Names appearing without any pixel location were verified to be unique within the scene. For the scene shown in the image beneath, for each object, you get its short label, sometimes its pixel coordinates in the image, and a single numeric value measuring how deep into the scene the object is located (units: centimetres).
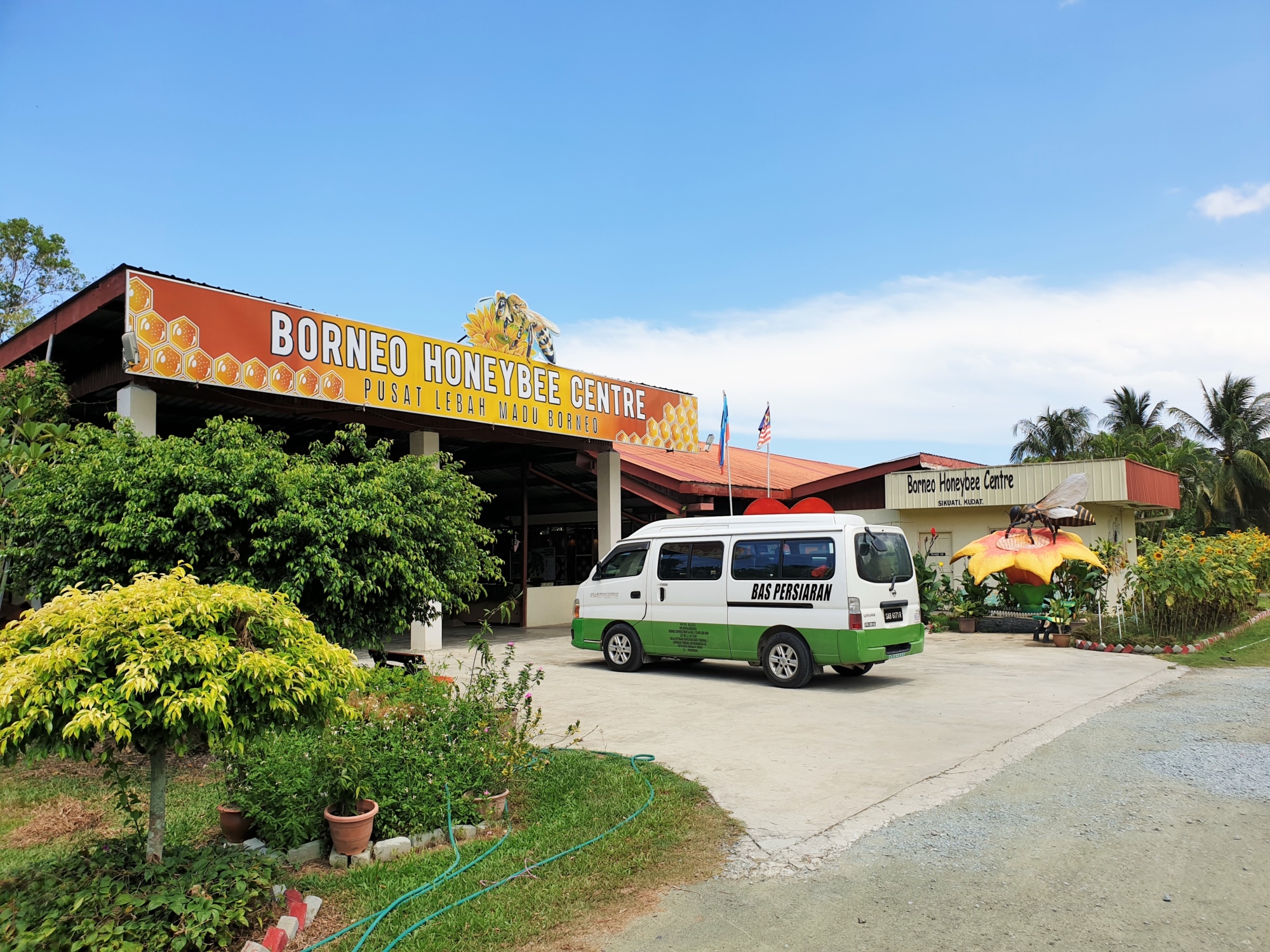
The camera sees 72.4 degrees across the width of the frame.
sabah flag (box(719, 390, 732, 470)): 1784
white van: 1050
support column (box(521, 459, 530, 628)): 1817
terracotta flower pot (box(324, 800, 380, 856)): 474
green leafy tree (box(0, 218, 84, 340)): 2748
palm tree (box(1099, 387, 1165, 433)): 4675
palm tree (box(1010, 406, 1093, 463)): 4625
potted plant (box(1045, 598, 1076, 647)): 1552
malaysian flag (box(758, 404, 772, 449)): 1792
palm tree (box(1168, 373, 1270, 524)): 3912
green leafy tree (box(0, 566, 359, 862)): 342
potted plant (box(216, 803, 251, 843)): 492
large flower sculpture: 1633
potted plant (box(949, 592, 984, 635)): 1805
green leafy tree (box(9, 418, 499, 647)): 662
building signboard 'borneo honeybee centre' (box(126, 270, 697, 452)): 1059
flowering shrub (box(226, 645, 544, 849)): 496
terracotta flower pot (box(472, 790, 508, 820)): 542
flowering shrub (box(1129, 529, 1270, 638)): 1455
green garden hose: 392
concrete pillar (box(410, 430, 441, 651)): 1457
